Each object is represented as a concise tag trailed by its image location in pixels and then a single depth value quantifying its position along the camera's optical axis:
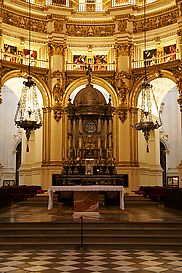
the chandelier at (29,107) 17.75
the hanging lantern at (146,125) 18.13
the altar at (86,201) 11.44
